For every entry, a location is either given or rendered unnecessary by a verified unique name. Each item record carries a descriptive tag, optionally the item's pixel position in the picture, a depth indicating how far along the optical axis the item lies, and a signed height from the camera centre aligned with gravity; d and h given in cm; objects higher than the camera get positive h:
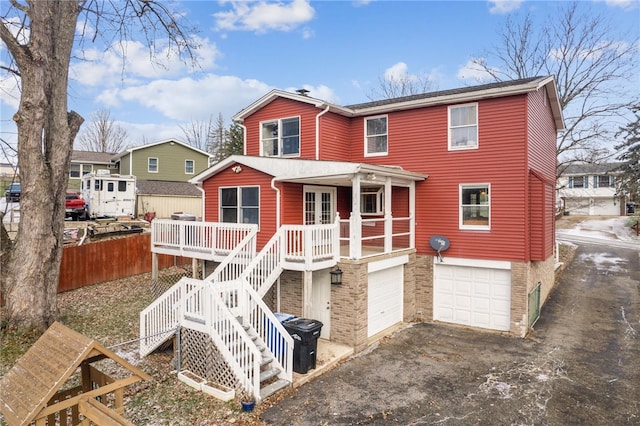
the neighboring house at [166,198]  2888 +102
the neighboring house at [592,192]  4444 +204
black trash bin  863 -300
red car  2530 +27
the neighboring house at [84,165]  3278 +402
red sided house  1056 -9
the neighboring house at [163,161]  3177 +435
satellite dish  1273 -107
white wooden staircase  770 -213
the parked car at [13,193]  2332 +121
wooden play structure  420 -202
